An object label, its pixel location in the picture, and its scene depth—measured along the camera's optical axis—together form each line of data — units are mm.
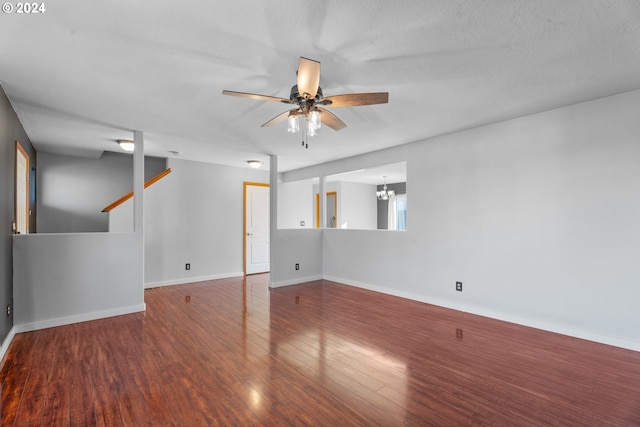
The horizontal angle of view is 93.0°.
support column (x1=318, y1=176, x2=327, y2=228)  6301
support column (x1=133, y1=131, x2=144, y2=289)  4152
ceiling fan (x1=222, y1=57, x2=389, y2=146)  2076
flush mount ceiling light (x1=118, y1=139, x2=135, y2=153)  4508
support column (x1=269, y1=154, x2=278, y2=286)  5504
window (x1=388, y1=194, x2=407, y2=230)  9453
